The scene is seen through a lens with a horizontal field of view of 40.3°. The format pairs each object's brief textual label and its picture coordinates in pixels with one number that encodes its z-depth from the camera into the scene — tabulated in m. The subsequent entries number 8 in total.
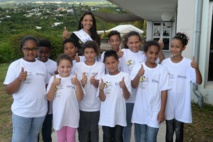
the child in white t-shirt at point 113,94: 3.08
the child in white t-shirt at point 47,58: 3.34
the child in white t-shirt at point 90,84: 3.14
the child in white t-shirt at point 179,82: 3.17
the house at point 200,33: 5.82
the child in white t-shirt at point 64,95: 3.02
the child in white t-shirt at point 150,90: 3.05
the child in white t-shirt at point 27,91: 2.88
